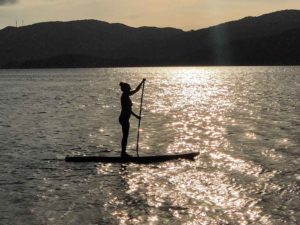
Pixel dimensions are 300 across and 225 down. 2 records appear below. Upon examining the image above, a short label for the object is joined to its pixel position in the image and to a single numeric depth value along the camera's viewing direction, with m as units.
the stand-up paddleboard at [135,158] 25.16
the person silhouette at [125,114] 25.20
